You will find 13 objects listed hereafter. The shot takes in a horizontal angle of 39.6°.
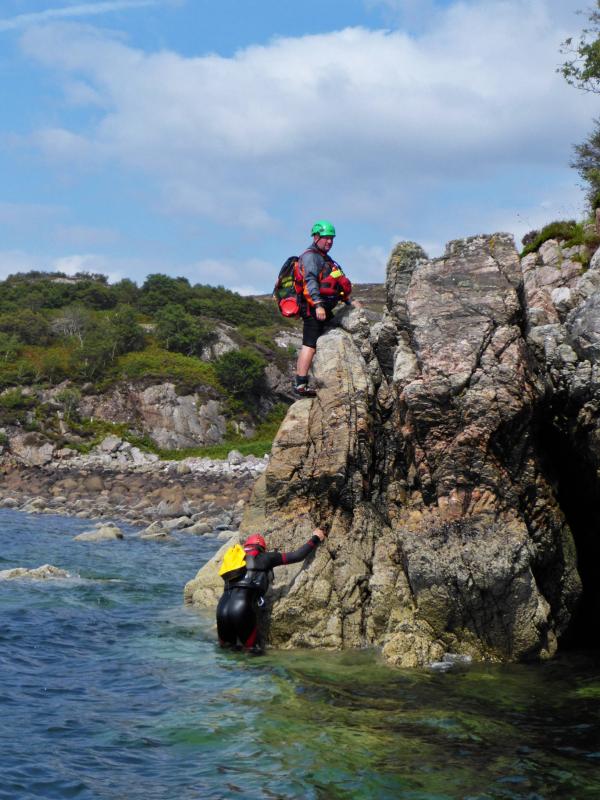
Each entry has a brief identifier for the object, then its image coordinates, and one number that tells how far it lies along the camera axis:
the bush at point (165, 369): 70.00
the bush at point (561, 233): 22.58
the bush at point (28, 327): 78.31
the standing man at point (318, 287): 16.95
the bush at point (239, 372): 70.75
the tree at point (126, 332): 75.88
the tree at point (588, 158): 28.22
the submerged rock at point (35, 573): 21.52
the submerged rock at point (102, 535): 31.09
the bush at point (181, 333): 79.56
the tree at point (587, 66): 30.75
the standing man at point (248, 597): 14.70
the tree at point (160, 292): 94.00
